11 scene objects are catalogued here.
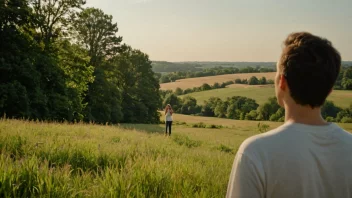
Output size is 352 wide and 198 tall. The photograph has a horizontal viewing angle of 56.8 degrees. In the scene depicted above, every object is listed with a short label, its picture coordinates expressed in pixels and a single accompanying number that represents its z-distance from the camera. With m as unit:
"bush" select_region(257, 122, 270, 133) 50.00
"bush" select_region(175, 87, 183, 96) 126.36
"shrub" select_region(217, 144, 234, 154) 16.02
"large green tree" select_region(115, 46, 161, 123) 53.03
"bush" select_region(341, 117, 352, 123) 77.71
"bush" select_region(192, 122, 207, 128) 52.38
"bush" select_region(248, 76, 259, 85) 133.88
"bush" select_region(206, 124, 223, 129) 51.40
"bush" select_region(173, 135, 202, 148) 15.33
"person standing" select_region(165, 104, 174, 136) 22.03
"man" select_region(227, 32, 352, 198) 1.78
